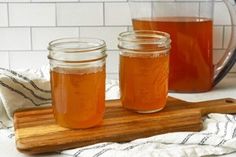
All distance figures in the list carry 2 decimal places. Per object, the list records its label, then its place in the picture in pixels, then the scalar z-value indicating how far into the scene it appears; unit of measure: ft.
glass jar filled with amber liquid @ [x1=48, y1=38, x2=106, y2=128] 3.34
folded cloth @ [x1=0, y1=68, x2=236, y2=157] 3.16
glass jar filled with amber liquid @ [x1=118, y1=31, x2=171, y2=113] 3.59
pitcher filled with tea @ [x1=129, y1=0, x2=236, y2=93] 4.03
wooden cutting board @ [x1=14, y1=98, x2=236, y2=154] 3.24
